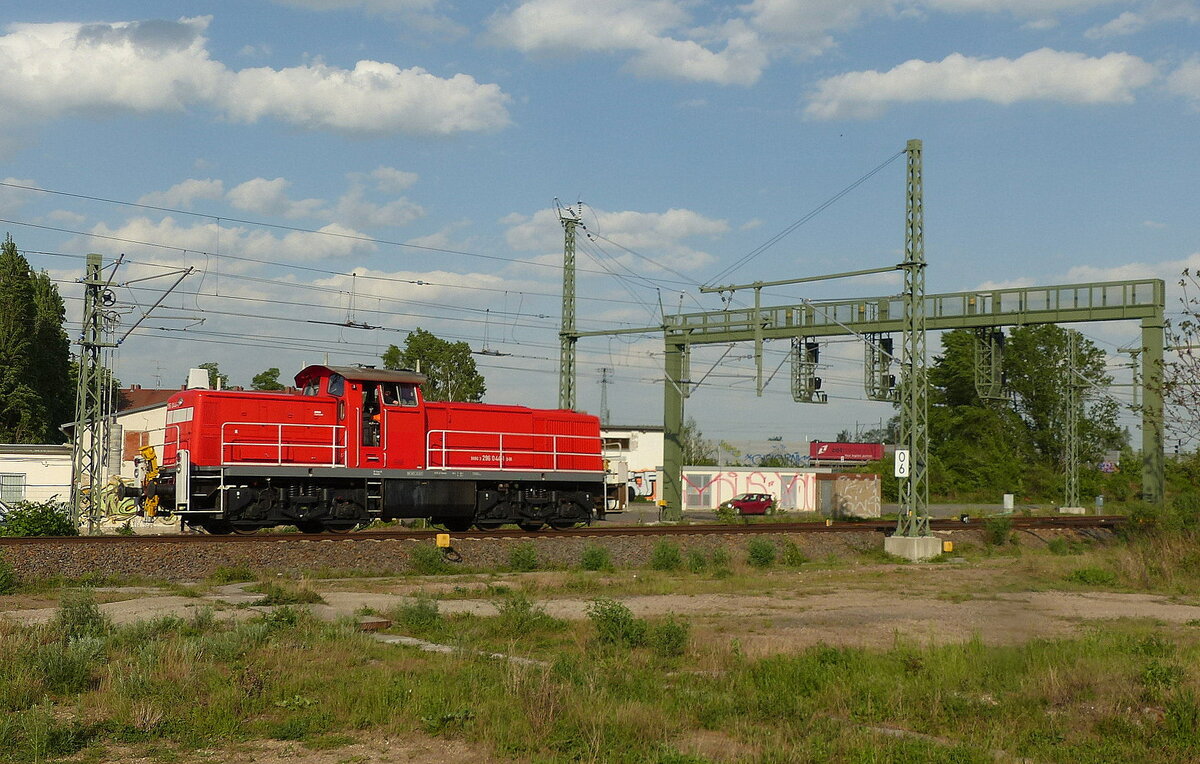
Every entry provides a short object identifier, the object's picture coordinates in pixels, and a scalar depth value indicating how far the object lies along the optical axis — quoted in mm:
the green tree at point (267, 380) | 91831
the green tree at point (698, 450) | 118700
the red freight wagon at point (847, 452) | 120125
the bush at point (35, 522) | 24578
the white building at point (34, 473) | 42656
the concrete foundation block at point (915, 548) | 29531
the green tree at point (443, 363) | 78812
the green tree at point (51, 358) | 64812
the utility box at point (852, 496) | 61281
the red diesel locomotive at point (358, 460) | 23906
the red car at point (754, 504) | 61406
